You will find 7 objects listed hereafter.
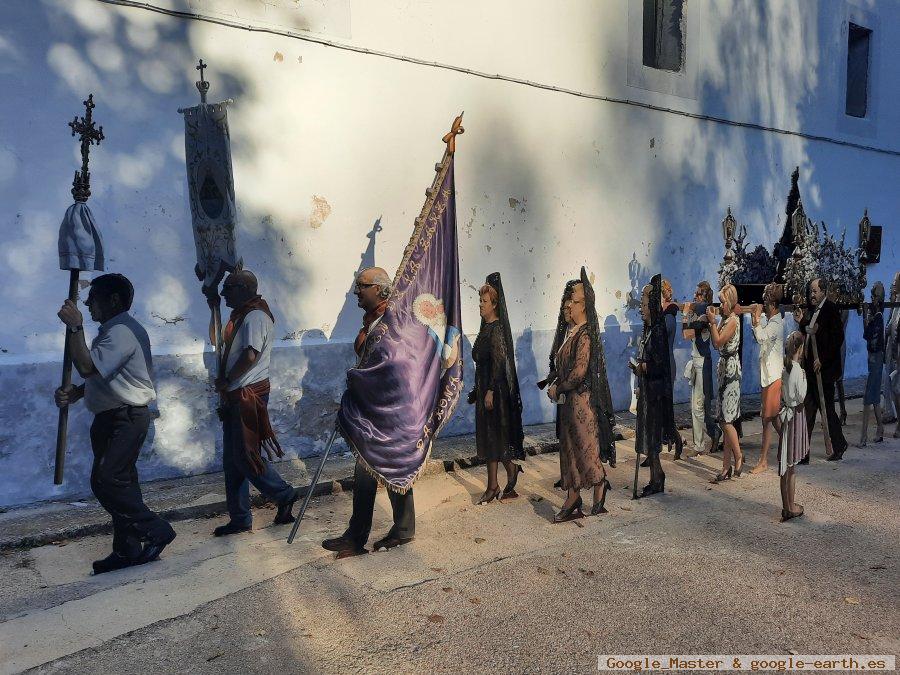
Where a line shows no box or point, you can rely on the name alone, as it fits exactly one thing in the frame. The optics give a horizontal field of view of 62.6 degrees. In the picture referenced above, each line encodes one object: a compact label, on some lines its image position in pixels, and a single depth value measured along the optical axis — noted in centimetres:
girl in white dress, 579
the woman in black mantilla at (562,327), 597
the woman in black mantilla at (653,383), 677
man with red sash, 571
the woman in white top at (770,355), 731
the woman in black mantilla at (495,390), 654
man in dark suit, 821
